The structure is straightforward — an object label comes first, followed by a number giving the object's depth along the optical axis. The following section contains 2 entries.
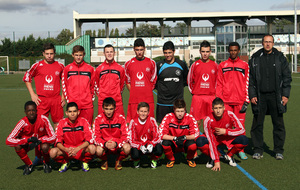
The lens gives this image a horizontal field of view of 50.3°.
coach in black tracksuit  4.97
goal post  38.97
